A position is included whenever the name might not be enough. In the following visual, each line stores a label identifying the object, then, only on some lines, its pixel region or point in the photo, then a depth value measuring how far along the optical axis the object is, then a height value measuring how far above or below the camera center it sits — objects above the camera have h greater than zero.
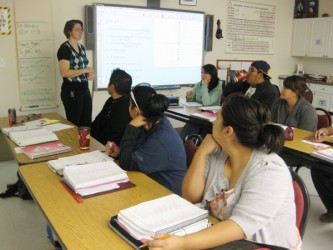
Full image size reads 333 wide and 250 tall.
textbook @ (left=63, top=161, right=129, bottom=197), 1.57 -0.53
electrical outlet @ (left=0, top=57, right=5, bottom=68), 4.05 -0.03
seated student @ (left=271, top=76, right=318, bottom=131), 3.08 -0.40
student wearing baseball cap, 3.66 -0.23
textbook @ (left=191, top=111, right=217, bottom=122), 3.36 -0.52
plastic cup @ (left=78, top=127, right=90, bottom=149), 2.22 -0.48
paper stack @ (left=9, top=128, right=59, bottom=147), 2.28 -0.51
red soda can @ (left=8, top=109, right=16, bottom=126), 2.93 -0.47
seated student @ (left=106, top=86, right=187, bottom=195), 1.84 -0.44
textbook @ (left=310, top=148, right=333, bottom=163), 2.23 -0.58
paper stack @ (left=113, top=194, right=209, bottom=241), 1.17 -0.54
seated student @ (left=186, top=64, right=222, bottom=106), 4.10 -0.31
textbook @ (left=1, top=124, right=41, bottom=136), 2.61 -0.52
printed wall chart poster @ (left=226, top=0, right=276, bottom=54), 5.76 +0.57
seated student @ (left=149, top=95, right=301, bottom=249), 1.14 -0.44
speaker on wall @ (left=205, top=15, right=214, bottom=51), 5.45 +0.45
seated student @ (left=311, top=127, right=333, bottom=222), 2.83 -1.02
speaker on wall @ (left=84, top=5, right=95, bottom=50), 4.45 +0.41
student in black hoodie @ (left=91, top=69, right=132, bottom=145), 2.62 -0.36
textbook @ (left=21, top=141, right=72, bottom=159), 2.09 -0.54
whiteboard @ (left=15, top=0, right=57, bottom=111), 4.07 +0.06
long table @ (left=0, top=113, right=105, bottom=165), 2.04 -0.55
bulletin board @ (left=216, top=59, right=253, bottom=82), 5.80 -0.09
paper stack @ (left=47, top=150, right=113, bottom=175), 1.83 -0.54
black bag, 3.08 -1.15
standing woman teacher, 3.78 -0.18
